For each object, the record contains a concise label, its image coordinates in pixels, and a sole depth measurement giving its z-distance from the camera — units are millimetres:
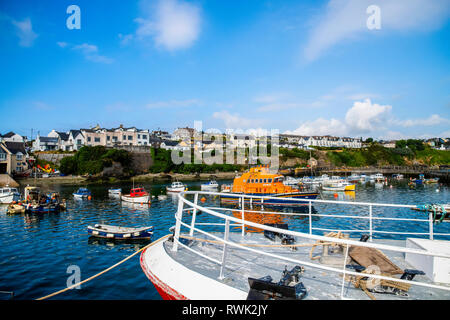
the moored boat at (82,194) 41688
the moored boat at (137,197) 36253
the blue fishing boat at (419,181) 67912
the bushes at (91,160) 73312
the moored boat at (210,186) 56381
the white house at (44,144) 89625
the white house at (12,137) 91888
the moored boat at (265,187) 31078
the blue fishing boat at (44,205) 29094
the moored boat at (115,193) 44844
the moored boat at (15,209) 28911
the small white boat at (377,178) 75256
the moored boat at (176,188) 49622
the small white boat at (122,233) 18625
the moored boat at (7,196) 35469
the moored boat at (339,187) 52406
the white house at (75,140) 88625
